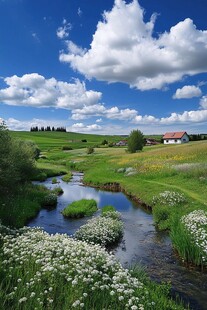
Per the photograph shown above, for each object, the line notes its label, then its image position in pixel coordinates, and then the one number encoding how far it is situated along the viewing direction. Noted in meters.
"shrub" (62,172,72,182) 37.61
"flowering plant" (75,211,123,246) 14.06
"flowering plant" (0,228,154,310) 6.06
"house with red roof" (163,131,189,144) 94.30
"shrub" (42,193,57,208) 23.76
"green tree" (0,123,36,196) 19.51
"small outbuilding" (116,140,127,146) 104.44
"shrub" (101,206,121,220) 18.24
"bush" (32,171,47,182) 39.64
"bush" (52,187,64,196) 28.31
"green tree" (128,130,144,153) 61.67
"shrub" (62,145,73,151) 99.74
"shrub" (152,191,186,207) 18.97
